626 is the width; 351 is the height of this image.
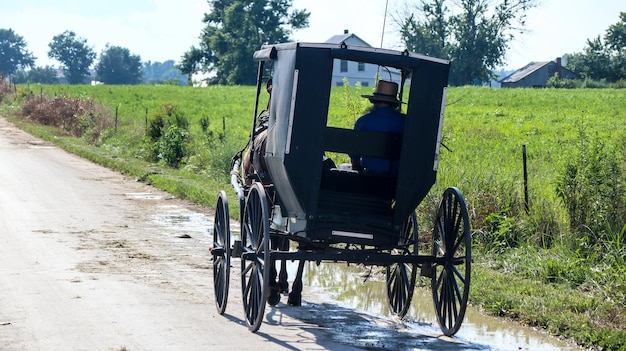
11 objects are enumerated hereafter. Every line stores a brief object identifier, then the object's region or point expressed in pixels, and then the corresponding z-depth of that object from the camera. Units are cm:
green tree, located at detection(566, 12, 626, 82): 9056
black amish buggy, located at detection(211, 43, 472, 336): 834
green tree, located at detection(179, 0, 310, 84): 9469
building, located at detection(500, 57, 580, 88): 10488
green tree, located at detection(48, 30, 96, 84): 16025
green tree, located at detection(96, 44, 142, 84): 15962
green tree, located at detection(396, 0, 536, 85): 9256
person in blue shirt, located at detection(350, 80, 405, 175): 881
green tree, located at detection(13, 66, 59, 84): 15900
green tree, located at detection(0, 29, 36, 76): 17100
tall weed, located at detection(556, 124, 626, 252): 1174
